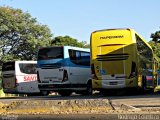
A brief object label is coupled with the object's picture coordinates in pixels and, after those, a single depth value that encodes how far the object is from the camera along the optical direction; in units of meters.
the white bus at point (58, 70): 23.61
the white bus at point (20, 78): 28.83
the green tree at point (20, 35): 49.69
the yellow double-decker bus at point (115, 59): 21.17
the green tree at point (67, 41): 78.50
